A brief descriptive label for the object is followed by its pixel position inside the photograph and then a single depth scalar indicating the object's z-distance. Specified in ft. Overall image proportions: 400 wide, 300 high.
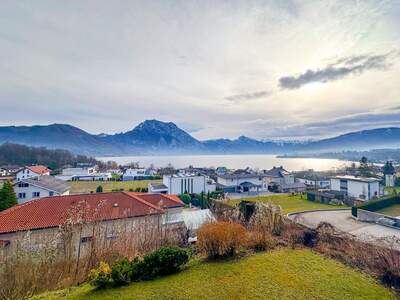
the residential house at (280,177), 169.52
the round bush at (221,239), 24.78
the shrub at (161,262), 21.76
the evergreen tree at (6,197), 67.51
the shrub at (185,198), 99.44
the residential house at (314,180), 153.89
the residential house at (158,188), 112.68
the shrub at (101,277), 20.27
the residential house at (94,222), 26.76
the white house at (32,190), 87.71
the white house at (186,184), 116.98
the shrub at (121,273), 20.35
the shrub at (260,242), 27.37
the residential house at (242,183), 144.77
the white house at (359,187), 110.63
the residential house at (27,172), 146.08
